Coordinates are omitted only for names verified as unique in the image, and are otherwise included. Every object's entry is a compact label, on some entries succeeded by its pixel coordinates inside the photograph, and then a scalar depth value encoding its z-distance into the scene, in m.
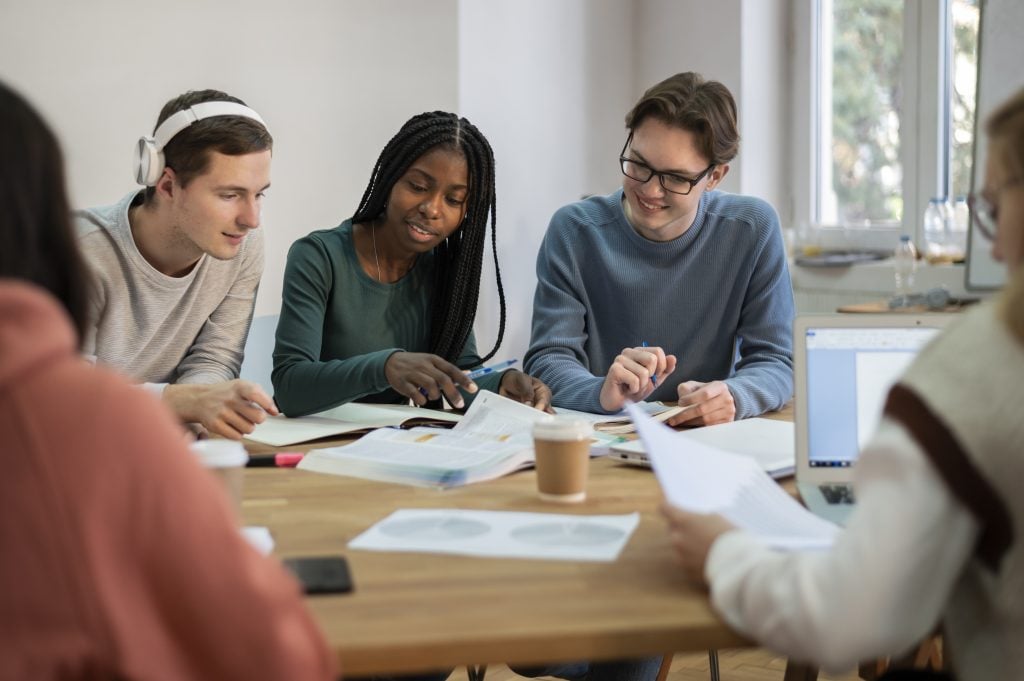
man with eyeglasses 2.27
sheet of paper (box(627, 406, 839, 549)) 1.07
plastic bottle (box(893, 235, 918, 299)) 3.47
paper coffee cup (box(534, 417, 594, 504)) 1.36
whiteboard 3.28
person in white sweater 0.83
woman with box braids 2.13
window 3.75
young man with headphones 2.09
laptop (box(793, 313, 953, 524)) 1.43
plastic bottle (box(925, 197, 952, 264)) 3.55
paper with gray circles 1.15
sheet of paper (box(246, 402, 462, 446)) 1.80
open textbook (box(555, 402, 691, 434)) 1.86
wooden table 0.92
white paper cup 1.16
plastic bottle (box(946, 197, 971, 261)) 3.53
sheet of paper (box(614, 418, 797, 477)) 1.53
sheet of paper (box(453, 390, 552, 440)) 1.75
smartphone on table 1.02
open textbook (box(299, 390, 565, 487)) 1.49
